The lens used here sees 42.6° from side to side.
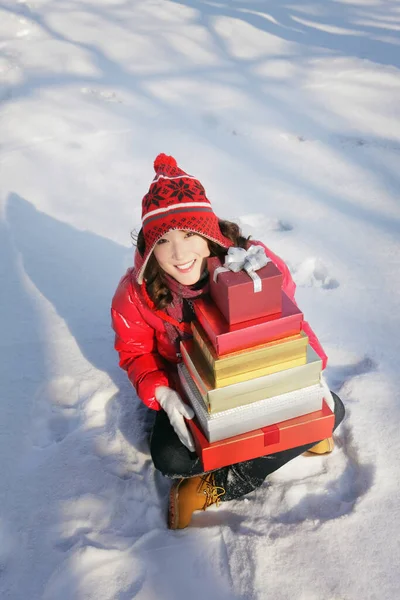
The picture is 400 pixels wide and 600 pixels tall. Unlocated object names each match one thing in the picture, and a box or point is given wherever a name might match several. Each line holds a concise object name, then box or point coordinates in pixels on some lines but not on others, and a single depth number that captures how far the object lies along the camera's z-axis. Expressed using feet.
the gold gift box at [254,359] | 3.56
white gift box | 3.86
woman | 4.17
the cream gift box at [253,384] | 3.71
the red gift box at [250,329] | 3.50
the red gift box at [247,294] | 3.39
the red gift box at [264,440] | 3.98
